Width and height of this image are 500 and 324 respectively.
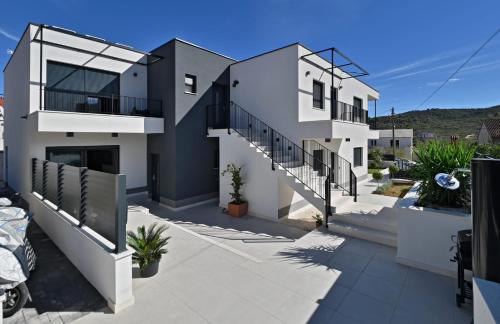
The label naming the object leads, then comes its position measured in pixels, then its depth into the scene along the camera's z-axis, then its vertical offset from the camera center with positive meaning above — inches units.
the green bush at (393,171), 621.7 -27.2
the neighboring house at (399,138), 1545.3 +155.7
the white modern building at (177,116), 346.3 +77.0
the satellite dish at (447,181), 166.4 -14.7
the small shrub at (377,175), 551.5 -34.2
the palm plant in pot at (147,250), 181.2 -72.9
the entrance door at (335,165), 491.5 -10.5
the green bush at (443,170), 199.6 -8.8
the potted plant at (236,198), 354.9 -59.6
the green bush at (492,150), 505.1 +25.1
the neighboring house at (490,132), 1111.6 +153.6
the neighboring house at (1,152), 671.1 +23.3
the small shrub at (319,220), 298.9 -78.3
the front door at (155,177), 433.4 -33.0
